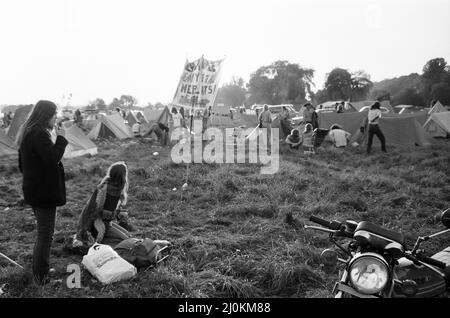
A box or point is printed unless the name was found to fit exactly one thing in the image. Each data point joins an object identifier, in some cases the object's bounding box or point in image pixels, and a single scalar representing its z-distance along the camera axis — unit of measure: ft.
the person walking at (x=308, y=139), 40.01
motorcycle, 6.60
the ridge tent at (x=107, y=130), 61.16
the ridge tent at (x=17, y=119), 51.21
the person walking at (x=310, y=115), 46.09
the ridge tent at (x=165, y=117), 59.31
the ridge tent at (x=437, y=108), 69.31
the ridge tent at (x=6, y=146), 43.75
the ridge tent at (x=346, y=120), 47.90
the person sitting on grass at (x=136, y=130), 60.64
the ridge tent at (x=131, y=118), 86.09
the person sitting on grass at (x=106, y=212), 15.71
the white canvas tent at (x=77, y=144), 42.65
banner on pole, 30.55
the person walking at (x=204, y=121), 59.42
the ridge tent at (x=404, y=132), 44.32
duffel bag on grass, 13.88
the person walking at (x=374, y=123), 39.40
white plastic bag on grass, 12.66
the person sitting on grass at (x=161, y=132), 51.21
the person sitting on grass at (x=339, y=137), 44.98
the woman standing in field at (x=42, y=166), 11.80
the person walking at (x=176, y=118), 53.97
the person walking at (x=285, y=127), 51.39
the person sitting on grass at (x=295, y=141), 43.70
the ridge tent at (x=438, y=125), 50.37
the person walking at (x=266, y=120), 46.68
